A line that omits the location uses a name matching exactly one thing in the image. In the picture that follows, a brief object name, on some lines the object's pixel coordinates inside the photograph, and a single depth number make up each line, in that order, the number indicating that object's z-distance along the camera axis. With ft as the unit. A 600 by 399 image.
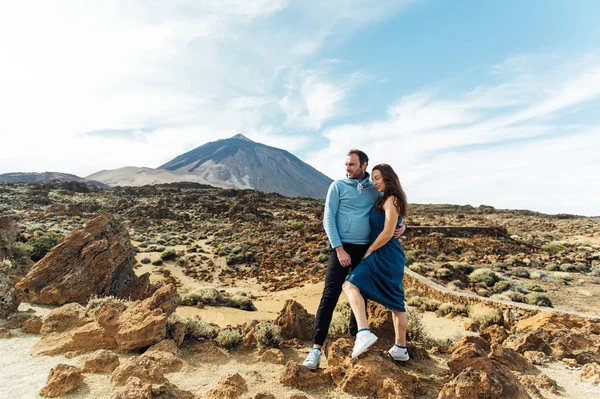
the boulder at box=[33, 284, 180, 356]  12.31
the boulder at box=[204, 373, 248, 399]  8.75
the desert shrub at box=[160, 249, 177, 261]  54.95
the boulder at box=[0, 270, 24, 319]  16.60
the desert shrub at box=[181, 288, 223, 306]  30.91
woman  9.59
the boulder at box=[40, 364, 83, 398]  9.21
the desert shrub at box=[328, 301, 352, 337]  14.69
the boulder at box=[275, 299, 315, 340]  14.08
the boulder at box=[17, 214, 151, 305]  20.35
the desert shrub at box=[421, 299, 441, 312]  27.18
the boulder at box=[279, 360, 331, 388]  9.60
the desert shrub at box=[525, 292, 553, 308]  28.17
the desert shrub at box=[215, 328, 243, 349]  12.93
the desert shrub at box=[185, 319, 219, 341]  13.85
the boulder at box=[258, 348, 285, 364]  11.54
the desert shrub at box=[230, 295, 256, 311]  32.01
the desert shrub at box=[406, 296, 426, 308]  27.99
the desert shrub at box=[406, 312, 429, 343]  14.51
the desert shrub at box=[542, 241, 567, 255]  55.97
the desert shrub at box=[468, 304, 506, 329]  20.53
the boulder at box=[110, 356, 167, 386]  9.77
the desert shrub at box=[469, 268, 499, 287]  36.83
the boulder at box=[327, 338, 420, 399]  8.74
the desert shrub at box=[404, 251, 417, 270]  45.78
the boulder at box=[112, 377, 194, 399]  8.28
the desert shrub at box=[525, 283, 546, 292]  34.27
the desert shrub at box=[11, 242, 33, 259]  30.68
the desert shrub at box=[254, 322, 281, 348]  12.94
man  10.15
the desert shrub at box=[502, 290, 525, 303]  28.81
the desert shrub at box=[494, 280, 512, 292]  34.06
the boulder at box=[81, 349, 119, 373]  10.51
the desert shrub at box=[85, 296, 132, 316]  15.55
